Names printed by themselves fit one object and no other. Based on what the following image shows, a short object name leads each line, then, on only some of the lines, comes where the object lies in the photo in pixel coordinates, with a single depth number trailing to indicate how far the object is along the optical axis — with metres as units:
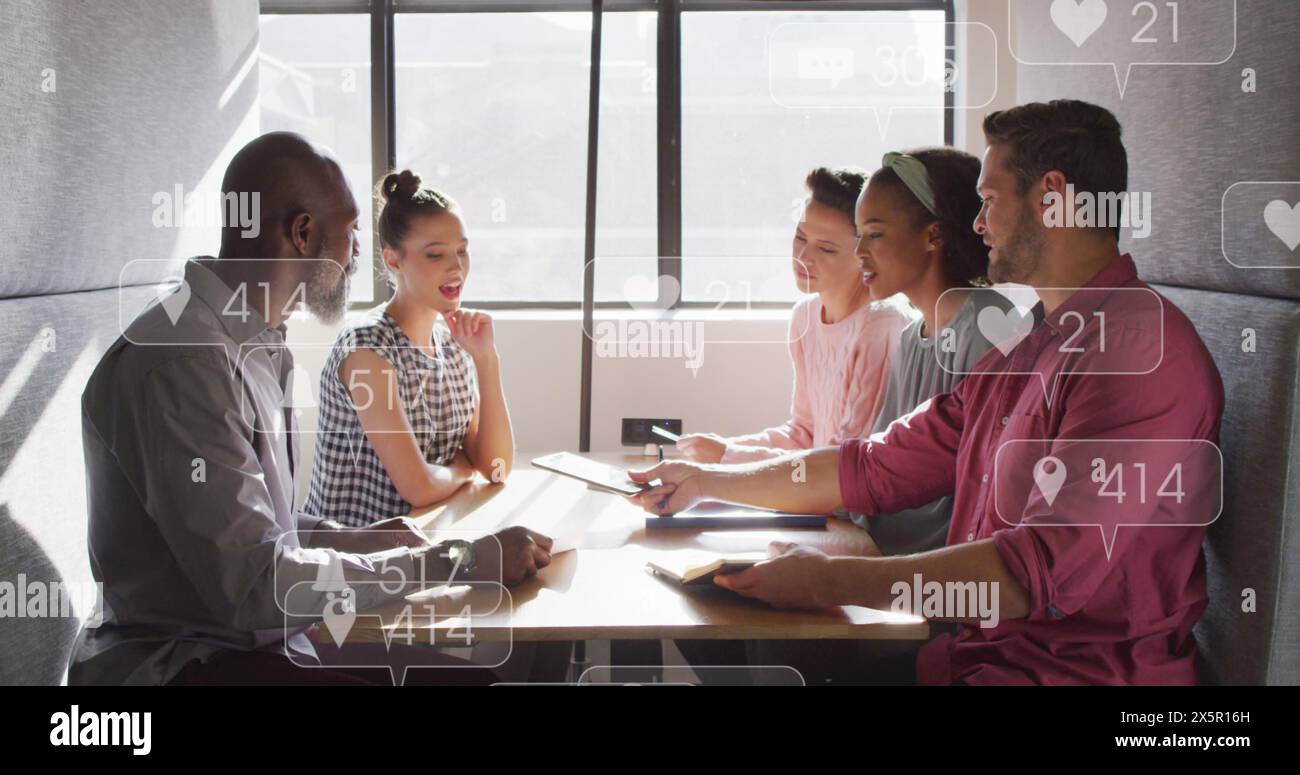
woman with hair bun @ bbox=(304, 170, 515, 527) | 2.08
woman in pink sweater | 2.31
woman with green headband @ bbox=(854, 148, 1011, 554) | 1.93
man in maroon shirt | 1.30
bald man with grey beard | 1.30
